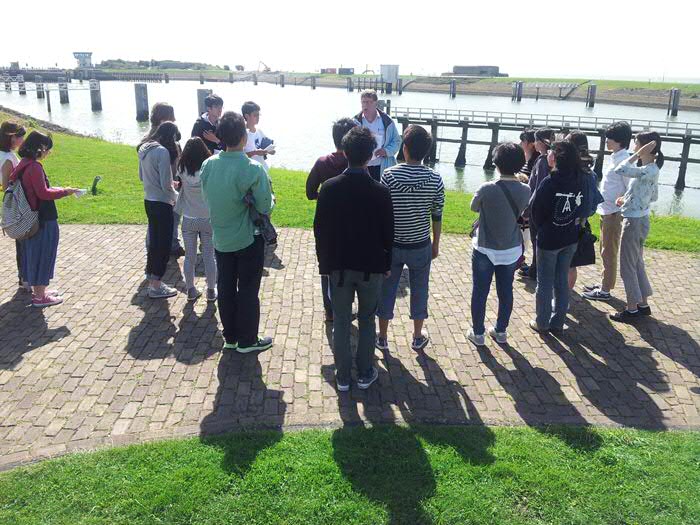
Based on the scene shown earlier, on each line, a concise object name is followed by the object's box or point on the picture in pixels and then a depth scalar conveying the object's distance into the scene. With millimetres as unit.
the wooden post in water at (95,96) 52719
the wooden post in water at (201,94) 26602
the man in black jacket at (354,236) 4055
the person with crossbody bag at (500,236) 4918
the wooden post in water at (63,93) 61625
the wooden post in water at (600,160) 28656
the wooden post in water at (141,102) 46438
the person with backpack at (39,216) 5844
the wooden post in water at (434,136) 31719
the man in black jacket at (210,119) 7375
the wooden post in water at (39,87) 64000
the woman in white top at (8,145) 5930
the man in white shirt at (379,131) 7336
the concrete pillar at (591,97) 68938
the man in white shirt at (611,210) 5934
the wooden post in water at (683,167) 26859
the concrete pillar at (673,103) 58294
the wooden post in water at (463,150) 31391
